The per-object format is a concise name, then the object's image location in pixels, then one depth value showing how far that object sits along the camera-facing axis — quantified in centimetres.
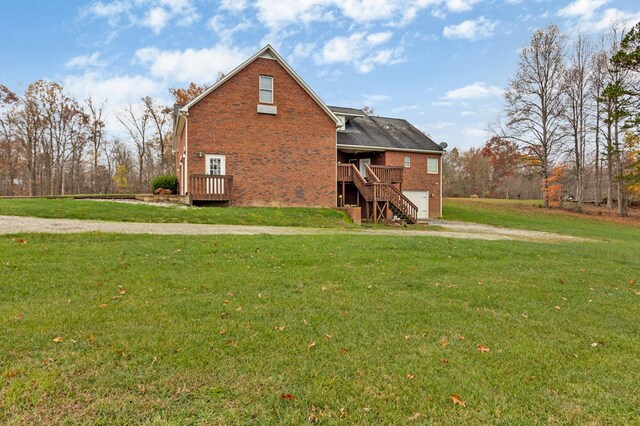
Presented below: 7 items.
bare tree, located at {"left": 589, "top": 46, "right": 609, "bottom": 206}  3142
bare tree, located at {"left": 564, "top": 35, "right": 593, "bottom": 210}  3238
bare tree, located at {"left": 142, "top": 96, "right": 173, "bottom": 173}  4253
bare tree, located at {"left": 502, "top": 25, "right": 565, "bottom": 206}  3241
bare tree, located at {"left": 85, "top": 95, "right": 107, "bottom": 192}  4200
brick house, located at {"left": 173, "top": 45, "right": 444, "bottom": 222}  1848
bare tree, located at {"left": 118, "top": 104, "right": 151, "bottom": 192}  4362
